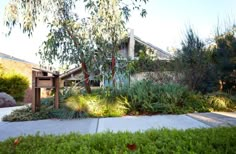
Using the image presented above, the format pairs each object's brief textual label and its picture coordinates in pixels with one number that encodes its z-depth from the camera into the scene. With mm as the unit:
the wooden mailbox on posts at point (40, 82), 4788
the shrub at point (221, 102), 4698
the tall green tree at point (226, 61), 6170
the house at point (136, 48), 8796
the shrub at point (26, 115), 4376
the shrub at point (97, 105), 4359
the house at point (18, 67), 11147
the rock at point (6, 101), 7959
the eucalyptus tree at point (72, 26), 4796
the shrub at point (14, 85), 9862
